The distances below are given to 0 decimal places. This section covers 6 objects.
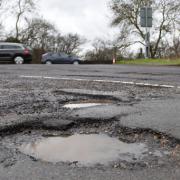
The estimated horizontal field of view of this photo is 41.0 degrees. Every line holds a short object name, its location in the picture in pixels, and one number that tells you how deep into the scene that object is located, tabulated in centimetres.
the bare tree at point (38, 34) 3662
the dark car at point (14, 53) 1568
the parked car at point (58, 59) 2309
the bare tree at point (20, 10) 3381
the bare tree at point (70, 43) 4604
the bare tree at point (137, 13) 2665
